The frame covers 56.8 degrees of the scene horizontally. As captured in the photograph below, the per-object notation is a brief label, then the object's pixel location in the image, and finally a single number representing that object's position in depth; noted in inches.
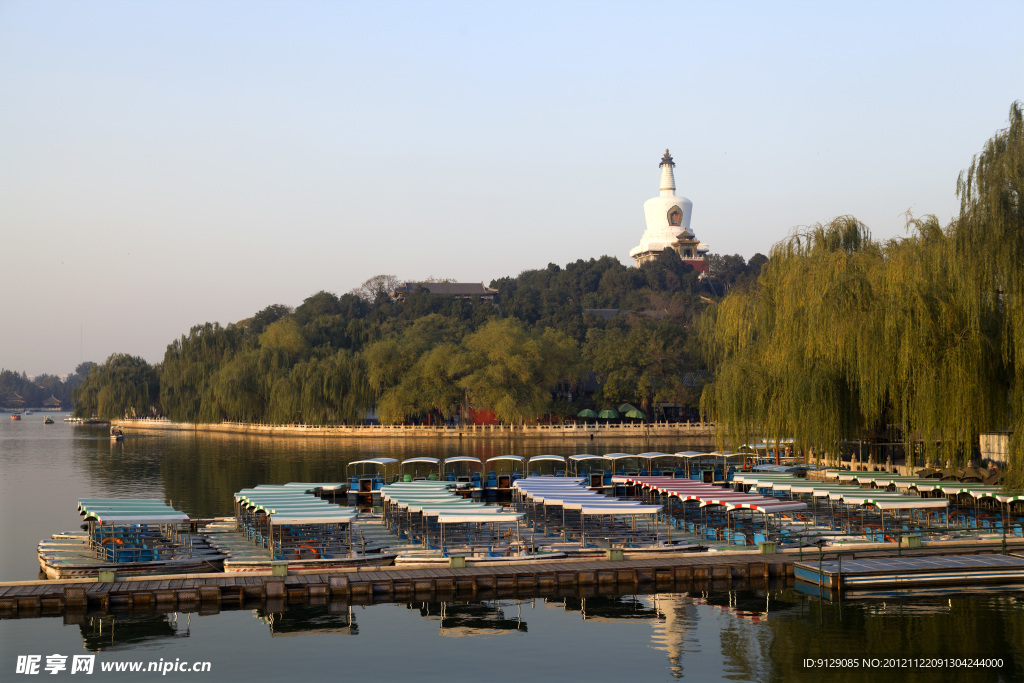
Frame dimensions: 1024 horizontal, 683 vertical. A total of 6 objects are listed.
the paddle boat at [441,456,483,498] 1403.8
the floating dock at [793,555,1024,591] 853.8
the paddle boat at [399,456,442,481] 1707.2
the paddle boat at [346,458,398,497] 1430.9
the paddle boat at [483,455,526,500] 1432.1
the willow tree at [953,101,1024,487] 957.8
